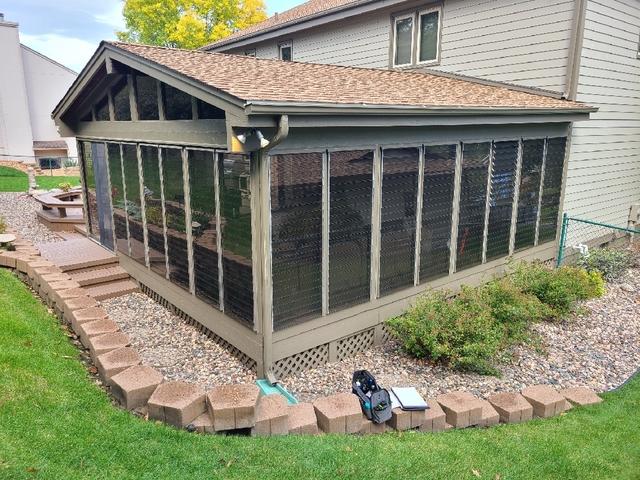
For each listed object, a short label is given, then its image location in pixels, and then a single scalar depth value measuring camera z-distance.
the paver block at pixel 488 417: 4.27
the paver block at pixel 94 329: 4.82
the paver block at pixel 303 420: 3.77
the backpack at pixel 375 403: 3.97
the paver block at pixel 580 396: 4.70
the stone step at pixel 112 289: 7.48
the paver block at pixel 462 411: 4.17
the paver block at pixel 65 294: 5.77
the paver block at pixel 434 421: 4.13
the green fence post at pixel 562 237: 8.88
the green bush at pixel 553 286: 7.02
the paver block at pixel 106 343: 4.47
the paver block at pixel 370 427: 3.96
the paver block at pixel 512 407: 4.34
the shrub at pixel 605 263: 8.77
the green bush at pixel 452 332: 5.35
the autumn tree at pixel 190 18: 28.58
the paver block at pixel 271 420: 3.69
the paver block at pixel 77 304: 5.46
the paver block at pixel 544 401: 4.46
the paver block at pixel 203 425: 3.61
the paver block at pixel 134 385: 3.78
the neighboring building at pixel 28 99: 28.58
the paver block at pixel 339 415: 3.82
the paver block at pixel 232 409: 3.59
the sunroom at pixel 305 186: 4.83
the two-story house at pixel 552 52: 8.17
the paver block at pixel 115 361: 4.07
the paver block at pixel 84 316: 5.13
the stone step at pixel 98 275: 7.59
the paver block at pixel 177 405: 3.58
